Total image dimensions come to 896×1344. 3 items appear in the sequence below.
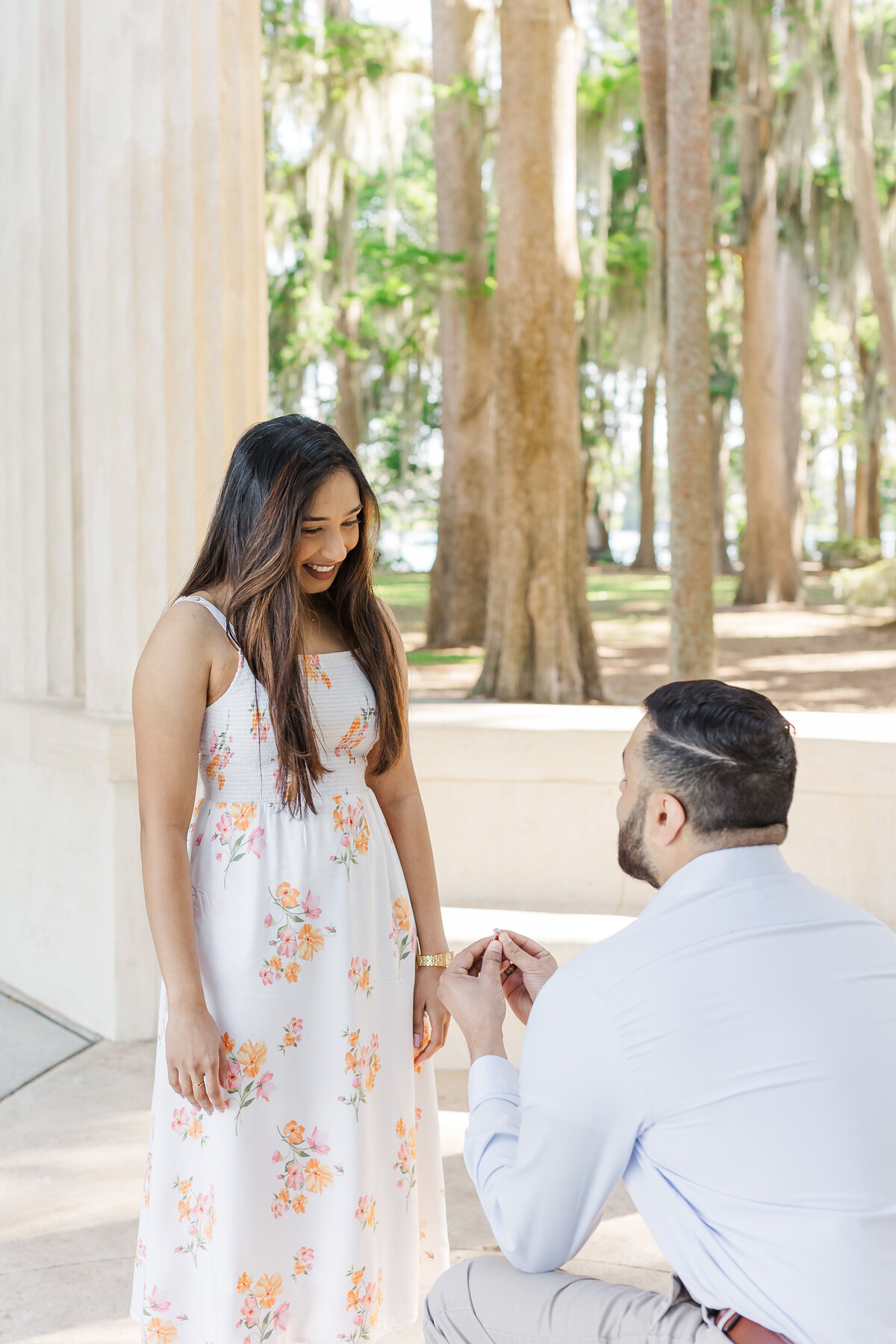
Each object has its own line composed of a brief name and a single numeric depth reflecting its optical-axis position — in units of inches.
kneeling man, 50.6
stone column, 162.9
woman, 75.6
